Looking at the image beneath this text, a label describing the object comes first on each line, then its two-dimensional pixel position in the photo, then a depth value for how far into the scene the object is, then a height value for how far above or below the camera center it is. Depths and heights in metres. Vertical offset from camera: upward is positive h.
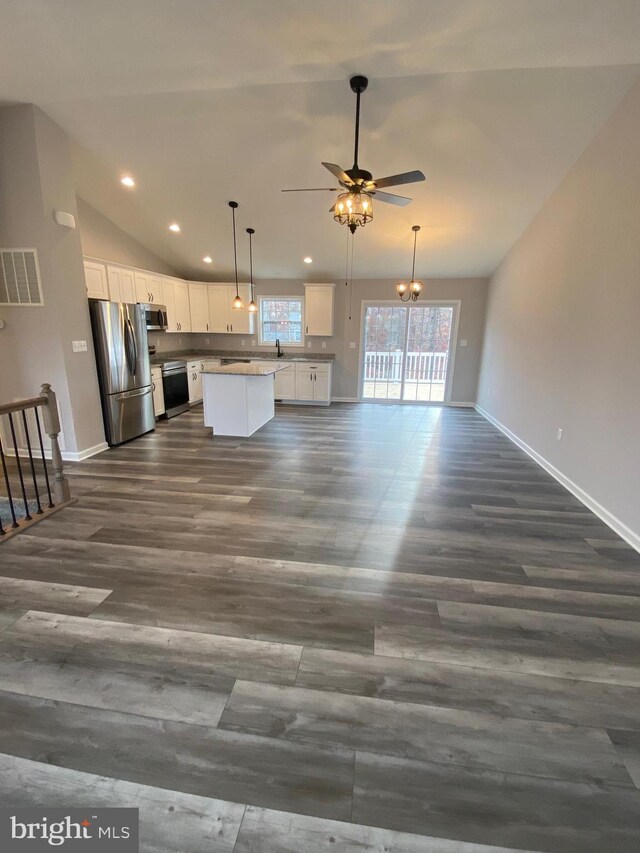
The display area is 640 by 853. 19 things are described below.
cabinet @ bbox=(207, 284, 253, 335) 7.60 +0.57
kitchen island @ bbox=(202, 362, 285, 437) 5.05 -0.77
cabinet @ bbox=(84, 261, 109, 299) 4.83 +0.77
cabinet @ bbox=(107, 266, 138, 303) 5.25 +0.79
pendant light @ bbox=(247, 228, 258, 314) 5.19 +0.47
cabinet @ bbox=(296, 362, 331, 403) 7.48 -0.79
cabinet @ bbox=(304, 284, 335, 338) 7.43 +0.67
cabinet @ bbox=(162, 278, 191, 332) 6.67 +0.67
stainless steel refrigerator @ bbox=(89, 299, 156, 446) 4.37 -0.34
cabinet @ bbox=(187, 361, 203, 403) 7.08 -0.77
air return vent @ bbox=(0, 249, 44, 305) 3.71 +0.60
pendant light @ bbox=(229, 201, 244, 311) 5.12 +0.55
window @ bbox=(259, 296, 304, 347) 7.92 +0.48
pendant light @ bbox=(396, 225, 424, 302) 5.66 +0.90
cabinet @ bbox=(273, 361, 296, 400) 7.60 -0.86
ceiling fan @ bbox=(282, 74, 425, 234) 2.79 +1.20
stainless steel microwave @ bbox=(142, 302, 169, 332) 5.78 +0.36
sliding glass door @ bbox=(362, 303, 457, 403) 7.58 -0.15
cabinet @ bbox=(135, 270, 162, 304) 5.84 +0.86
